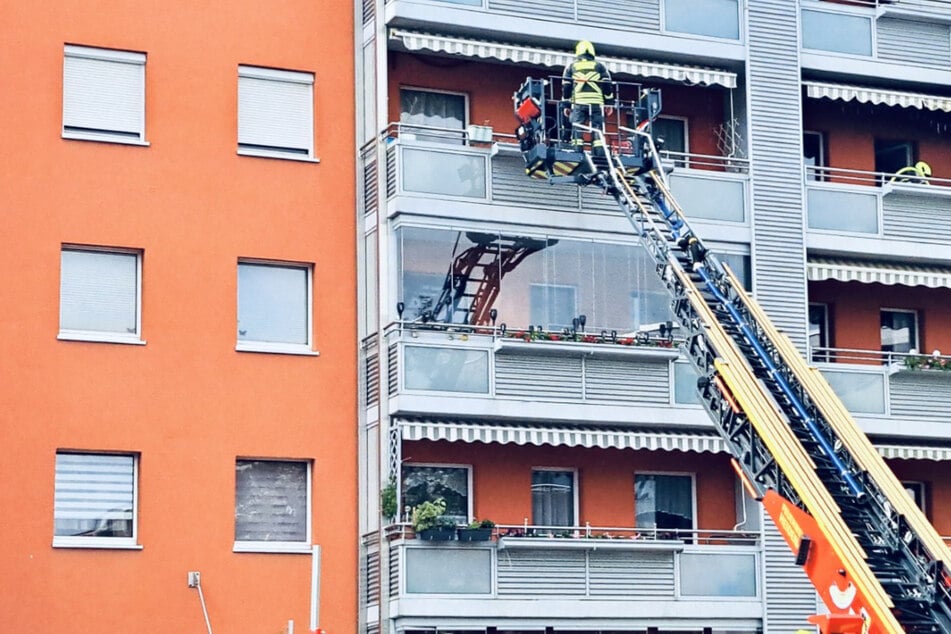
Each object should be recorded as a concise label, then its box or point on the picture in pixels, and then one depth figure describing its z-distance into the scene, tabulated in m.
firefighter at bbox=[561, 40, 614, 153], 31.02
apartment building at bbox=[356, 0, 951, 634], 30.75
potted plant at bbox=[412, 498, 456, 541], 29.95
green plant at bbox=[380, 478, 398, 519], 30.31
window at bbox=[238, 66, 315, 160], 31.91
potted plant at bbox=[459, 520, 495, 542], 30.12
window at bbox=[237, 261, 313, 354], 31.36
